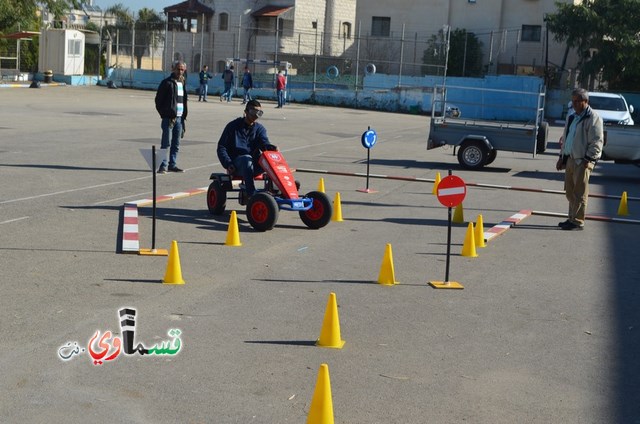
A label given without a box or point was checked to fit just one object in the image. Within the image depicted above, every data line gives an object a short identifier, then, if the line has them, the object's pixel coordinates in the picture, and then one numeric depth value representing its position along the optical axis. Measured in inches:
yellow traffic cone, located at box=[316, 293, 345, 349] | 286.4
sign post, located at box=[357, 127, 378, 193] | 639.8
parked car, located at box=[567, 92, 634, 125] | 1168.8
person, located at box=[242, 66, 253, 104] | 1818.4
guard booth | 2159.2
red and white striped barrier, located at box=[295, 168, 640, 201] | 715.4
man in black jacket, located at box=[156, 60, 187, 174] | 697.0
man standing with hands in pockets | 526.9
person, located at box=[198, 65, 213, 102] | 1809.7
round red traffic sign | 386.8
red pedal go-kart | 475.8
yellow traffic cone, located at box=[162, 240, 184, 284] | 357.7
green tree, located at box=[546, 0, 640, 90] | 1982.9
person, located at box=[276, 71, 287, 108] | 1694.1
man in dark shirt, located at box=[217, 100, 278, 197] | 506.9
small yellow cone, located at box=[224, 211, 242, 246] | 440.5
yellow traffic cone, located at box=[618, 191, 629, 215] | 615.8
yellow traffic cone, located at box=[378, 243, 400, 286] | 376.5
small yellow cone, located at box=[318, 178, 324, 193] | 578.5
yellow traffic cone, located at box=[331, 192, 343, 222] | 531.2
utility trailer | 853.8
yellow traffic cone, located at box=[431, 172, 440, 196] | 671.1
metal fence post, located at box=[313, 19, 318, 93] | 2027.7
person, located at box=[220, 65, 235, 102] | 1827.0
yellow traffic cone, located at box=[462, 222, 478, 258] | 443.8
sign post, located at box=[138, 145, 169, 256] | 406.0
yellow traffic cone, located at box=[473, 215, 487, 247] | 469.4
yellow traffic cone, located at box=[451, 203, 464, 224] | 548.1
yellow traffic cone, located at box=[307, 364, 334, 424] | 211.2
